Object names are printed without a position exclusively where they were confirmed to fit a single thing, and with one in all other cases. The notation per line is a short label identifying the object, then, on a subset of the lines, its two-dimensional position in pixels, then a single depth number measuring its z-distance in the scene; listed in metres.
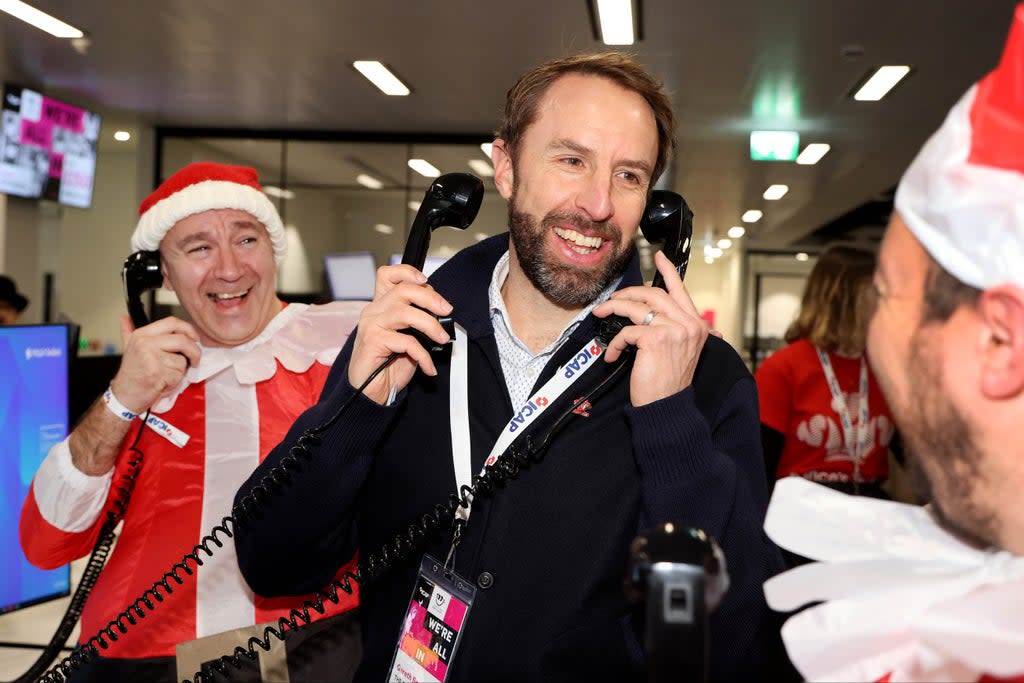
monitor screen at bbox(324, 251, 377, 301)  8.14
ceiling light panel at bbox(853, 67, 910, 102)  6.65
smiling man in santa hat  1.83
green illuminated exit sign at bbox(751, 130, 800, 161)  9.12
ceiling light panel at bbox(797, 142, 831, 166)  9.62
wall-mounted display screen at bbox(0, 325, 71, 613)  2.26
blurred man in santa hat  0.67
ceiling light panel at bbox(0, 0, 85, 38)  5.80
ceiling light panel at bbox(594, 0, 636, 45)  5.25
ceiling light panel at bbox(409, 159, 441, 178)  9.80
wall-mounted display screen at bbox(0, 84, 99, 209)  7.58
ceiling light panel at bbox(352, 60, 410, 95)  6.96
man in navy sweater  1.38
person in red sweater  3.20
